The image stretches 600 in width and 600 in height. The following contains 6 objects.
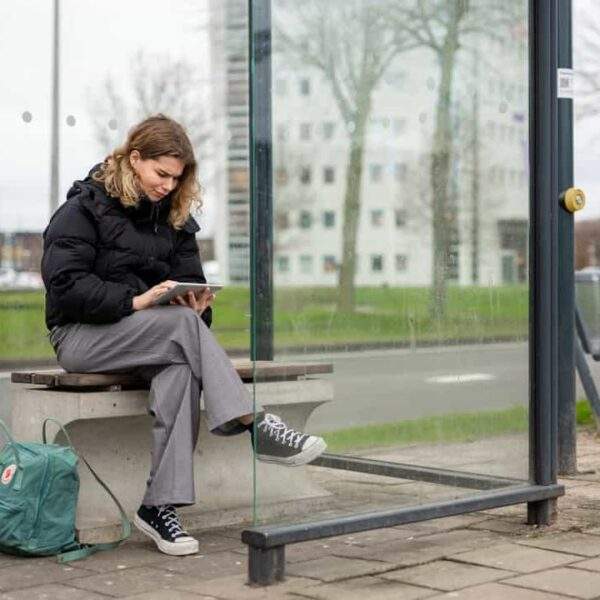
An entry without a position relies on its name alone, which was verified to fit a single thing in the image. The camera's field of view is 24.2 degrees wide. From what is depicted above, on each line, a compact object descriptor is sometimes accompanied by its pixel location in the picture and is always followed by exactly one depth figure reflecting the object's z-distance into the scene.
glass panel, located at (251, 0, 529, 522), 4.45
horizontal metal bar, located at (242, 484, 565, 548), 4.04
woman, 4.51
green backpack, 4.45
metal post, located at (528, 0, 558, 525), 5.00
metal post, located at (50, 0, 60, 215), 6.38
